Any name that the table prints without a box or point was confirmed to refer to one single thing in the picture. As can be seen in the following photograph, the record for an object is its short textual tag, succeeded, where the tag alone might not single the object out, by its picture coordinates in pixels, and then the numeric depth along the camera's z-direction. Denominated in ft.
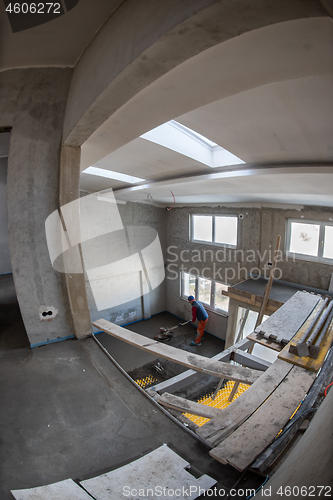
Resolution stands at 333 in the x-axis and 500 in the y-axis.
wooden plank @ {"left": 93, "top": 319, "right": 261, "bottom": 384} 7.25
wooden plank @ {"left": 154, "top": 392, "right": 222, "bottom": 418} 7.24
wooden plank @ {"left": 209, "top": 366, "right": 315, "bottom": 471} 4.43
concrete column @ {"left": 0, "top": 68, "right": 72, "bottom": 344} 7.11
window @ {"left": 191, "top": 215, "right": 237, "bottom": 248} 26.55
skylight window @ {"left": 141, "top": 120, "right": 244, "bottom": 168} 9.72
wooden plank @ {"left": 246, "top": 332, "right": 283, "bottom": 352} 9.80
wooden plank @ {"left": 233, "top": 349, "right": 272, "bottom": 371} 11.68
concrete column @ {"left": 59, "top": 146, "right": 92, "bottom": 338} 7.58
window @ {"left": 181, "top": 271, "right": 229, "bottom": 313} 28.43
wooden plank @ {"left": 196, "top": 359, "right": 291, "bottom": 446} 5.34
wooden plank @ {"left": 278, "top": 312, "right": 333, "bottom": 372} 7.95
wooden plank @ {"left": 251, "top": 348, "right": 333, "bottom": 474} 4.18
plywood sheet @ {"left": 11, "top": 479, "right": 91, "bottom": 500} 3.72
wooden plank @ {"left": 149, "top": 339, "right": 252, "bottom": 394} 10.50
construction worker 24.45
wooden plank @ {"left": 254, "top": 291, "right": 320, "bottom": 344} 10.43
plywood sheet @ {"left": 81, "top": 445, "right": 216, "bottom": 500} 3.80
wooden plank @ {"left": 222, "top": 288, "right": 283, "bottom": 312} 17.65
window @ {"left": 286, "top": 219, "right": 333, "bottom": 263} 19.72
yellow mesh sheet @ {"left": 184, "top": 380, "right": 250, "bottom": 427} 12.90
